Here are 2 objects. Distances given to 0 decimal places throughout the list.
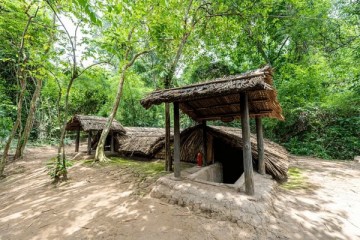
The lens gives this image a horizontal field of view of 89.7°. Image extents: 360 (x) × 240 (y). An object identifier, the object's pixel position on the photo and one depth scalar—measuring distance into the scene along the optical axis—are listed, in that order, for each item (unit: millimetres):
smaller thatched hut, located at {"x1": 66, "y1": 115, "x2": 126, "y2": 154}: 8805
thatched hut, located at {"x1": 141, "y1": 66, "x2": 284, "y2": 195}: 3318
